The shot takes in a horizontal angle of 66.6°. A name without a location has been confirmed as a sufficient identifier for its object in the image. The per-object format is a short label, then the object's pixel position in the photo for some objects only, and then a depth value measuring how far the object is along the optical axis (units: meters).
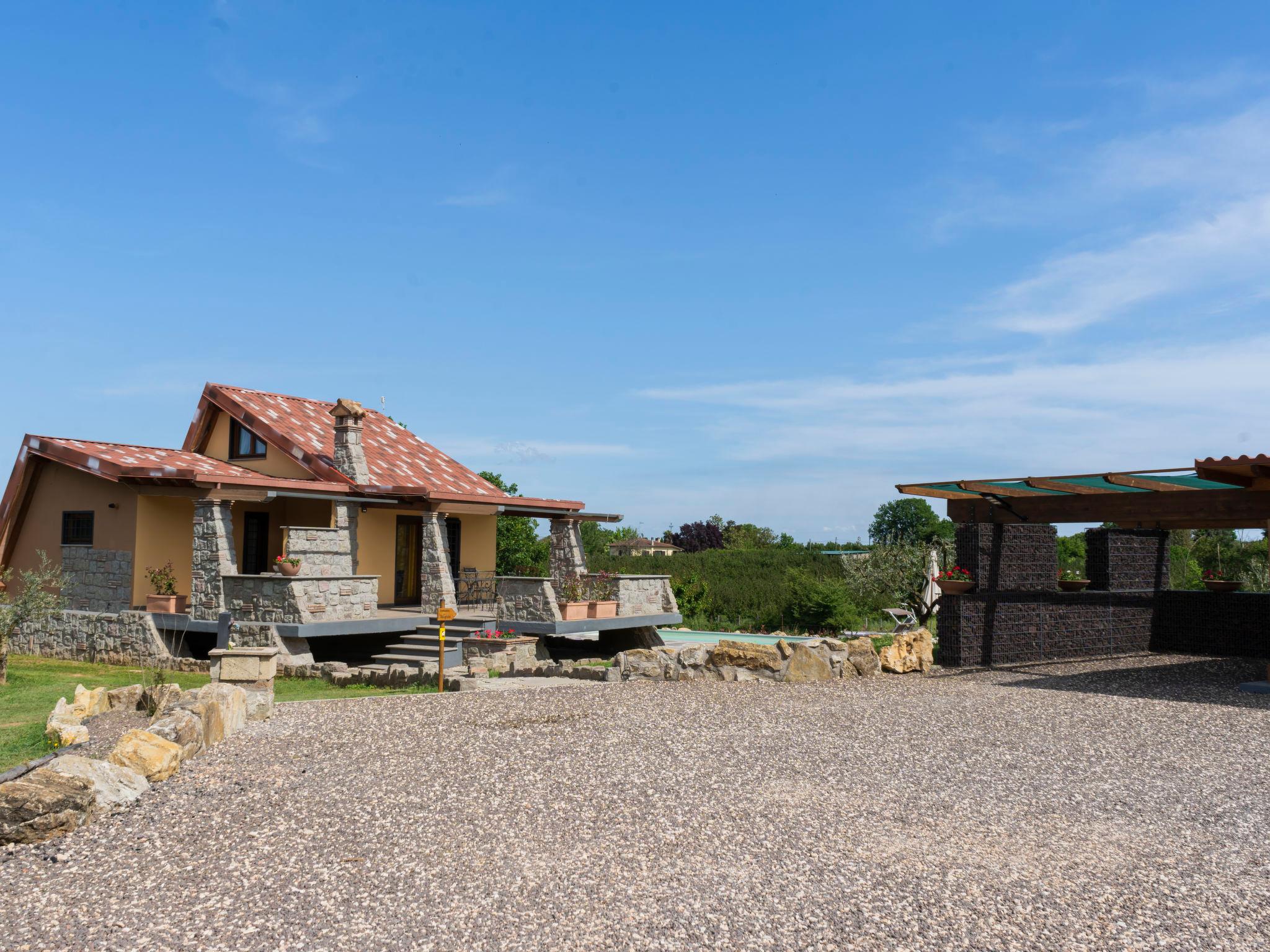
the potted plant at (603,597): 17.39
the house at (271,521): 16.27
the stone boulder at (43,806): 5.48
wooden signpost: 11.96
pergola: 12.95
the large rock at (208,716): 7.81
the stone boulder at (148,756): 6.62
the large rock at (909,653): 13.66
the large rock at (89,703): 9.52
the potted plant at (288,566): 15.75
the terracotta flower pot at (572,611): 16.81
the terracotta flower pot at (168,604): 16.88
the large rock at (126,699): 9.94
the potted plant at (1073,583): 16.56
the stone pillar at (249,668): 10.24
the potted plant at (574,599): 16.84
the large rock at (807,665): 12.69
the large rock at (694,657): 12.68
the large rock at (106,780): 5.98
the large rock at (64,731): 8.03
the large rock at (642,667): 12.54
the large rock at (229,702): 8.41
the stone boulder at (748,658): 12.61
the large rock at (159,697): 9.44
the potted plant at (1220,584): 17.03
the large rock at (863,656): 13.39
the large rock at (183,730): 7.23
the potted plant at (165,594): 16.89
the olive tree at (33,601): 13.47
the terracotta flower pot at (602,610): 17.31
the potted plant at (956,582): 14.35
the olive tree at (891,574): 23.62
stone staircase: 16.06
